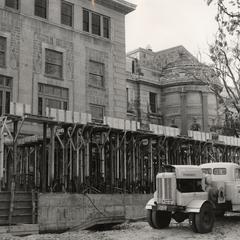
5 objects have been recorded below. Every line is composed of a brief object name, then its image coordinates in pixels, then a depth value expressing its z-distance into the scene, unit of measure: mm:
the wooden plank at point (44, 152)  26197
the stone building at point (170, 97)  54062
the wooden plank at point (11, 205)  22125
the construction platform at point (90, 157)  24828
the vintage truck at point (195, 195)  19384
